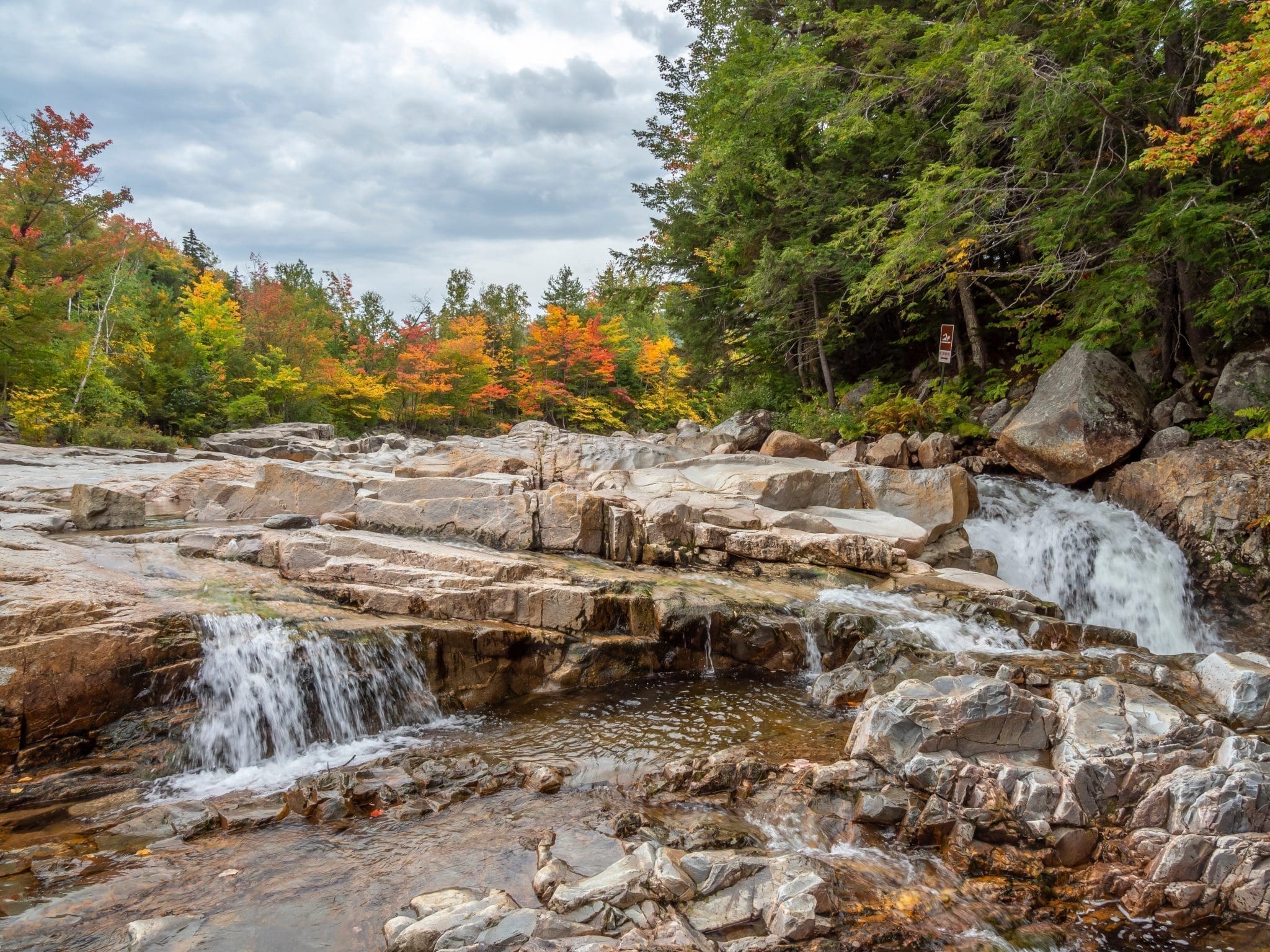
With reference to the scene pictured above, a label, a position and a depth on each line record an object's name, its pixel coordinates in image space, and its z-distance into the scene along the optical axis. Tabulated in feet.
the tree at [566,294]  141.59
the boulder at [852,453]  48.70
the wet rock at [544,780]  16.43
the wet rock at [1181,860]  12.56
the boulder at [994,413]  46.55
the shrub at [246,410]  88.89
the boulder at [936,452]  45.11
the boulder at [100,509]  30.73
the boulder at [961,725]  16.15
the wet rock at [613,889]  11.30
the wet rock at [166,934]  10.46
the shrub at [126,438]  64.13
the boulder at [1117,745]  14.42
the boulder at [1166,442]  35.68
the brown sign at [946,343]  47.15
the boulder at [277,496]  34.37
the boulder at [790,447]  48.67
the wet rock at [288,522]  30.37
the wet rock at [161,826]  13.62
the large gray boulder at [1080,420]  37.29
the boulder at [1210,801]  13.09
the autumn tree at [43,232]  54.49
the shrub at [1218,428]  33.86
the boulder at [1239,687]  17.71
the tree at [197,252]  160.86
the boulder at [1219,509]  30.25
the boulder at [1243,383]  33.78
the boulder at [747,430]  59.06
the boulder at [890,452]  46.26
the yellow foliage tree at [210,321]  91.66
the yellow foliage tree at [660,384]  119.65
